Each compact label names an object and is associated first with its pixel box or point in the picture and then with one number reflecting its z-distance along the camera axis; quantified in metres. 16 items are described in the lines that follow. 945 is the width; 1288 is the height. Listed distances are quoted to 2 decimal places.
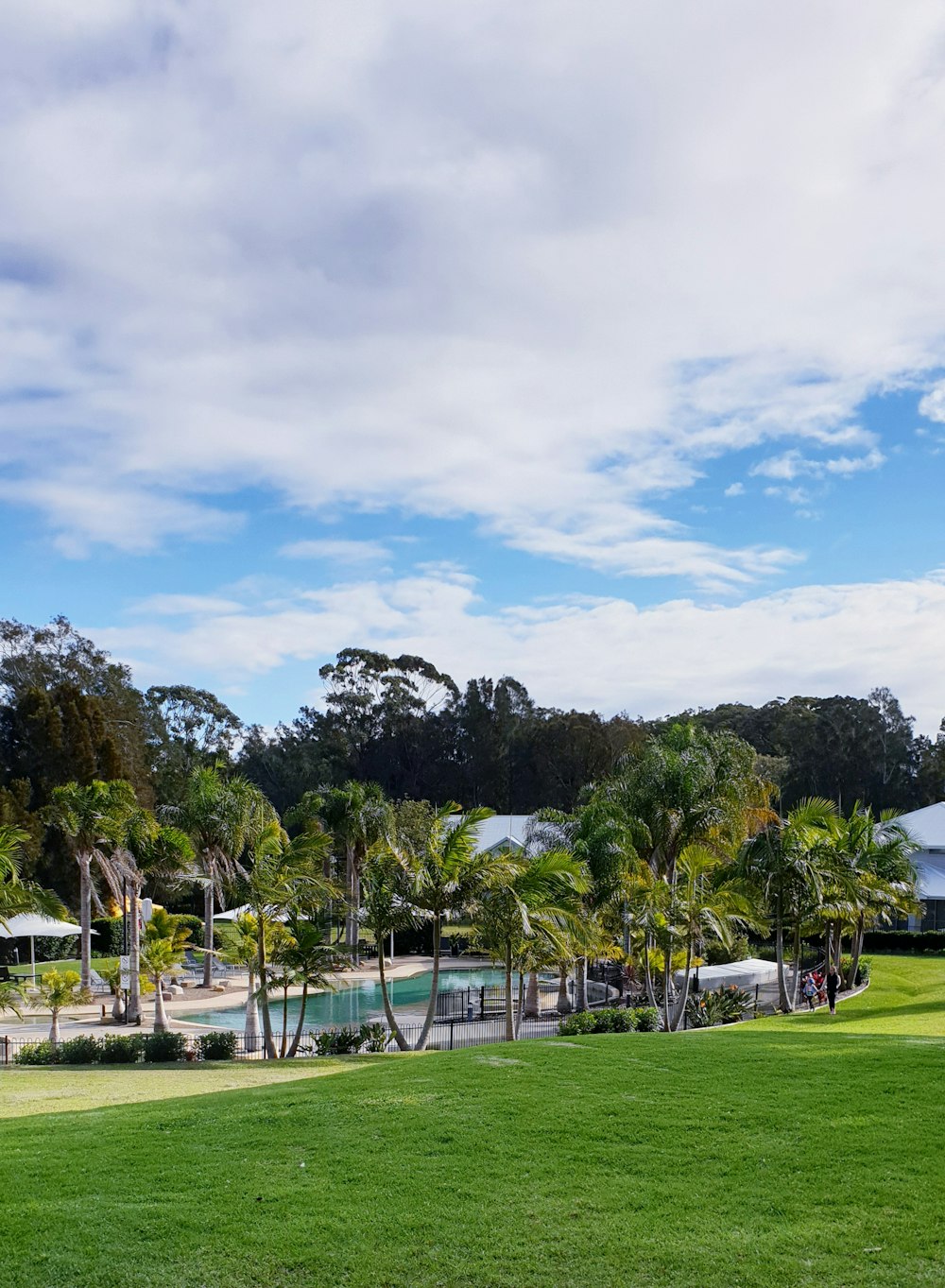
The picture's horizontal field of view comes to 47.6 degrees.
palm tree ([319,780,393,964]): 46.88
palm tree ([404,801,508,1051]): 22.33
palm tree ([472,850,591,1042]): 22.36
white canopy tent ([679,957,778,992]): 32.39
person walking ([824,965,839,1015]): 27.05
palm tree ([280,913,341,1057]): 22.22
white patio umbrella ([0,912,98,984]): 33.66
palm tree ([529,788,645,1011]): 27.62
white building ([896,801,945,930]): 51.81
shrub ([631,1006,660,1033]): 24.61
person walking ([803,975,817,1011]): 30.02
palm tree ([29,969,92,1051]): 23.28
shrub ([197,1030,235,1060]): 21.50
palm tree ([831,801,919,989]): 30.78
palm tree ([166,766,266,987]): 37.94
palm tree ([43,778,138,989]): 31.58
